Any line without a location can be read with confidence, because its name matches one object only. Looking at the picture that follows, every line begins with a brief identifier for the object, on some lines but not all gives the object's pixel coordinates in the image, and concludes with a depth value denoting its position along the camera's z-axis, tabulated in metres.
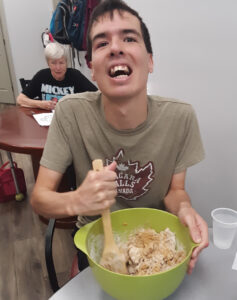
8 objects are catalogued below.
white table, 0.75
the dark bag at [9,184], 2.55
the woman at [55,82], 2.50
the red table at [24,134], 1.70
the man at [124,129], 0.97
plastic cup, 0.88
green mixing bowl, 0.62
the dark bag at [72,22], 2.80
